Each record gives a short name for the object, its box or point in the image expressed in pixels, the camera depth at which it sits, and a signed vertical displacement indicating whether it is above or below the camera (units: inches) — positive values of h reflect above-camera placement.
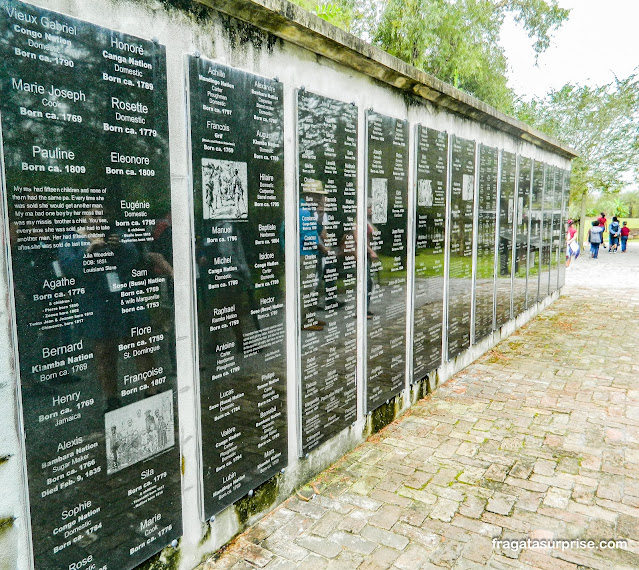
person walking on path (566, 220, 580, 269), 866.6 -34.2
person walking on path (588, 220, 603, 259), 935.7 -17.8
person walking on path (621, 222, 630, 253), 1099.9 -21.1
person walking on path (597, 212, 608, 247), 965.8 +7.2
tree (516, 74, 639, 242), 924.0 +176.9
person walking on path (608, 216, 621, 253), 1085.1 -18.6
